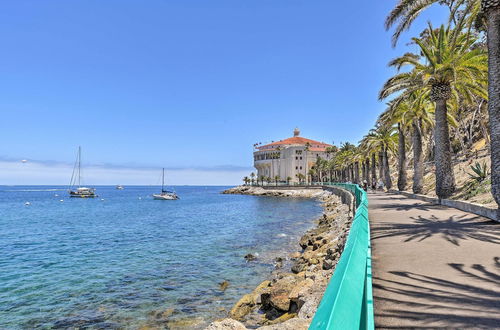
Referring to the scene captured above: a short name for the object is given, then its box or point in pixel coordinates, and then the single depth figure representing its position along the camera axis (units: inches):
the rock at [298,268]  550.8
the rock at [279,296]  371.9
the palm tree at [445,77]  681.0
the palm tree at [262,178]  4932.1
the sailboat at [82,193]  4434.1
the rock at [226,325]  241.4
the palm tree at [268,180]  4878.2
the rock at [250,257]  721.1
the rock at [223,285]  531.8
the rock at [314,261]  531.0
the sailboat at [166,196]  4081.7
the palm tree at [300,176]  4665.6
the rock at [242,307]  397.4
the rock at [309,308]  232.3
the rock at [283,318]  313.5
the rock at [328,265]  406.4
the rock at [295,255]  720.8
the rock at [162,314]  424.5
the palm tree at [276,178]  4761.3
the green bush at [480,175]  809.4
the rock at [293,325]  212.2
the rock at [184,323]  390.3
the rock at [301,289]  320.8
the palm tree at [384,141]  1627.7
